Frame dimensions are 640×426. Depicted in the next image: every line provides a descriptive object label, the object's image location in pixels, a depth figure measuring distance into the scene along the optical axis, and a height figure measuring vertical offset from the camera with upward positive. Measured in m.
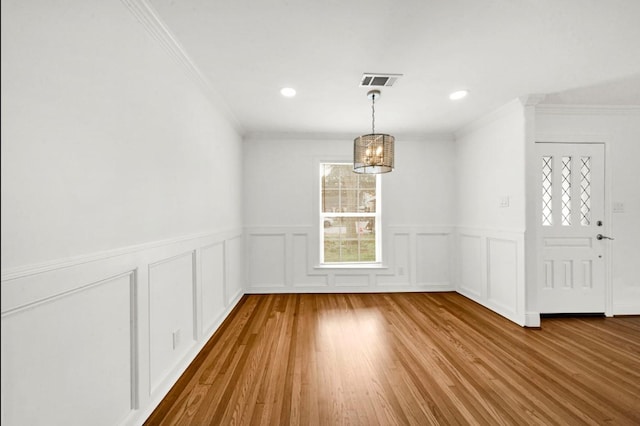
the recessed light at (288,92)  2.88 +1.22
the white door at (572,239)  3.39 -0.33
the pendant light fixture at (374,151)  2.83 +0.60
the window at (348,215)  4.60 -0.05
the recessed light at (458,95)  3.00 +1.23
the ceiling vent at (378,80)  2.59 +1.21
